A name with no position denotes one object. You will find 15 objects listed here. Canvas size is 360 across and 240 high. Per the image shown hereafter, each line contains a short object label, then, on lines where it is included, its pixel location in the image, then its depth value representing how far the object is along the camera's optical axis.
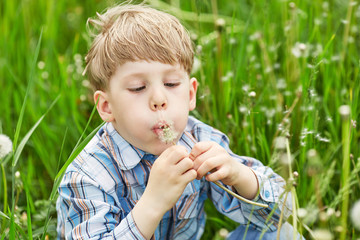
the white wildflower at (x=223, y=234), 1.55
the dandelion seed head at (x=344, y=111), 1.49
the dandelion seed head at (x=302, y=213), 1.48
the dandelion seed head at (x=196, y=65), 1.88
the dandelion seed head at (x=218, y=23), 1.84
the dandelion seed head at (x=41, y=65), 2.07
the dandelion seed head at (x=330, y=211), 1.51
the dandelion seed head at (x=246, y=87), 1.73
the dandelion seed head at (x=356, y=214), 1.44
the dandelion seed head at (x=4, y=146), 1.65
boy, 1.55
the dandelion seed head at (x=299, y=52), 1.84
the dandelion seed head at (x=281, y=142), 1.56
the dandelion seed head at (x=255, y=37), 1.91
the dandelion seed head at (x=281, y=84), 1.88
